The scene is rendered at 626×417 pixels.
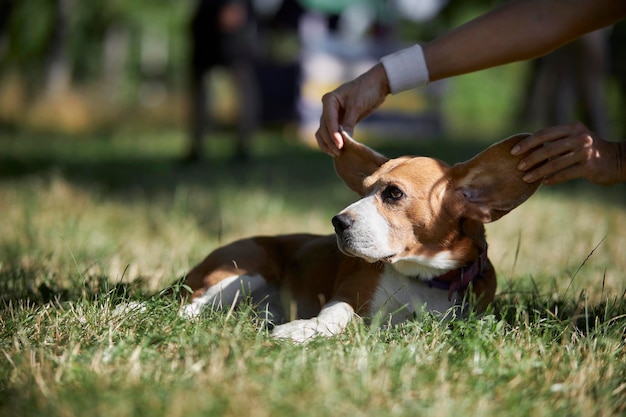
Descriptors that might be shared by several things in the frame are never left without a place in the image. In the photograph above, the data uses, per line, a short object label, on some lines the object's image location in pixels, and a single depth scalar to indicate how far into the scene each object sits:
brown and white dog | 2.71
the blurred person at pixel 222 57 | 8.24
